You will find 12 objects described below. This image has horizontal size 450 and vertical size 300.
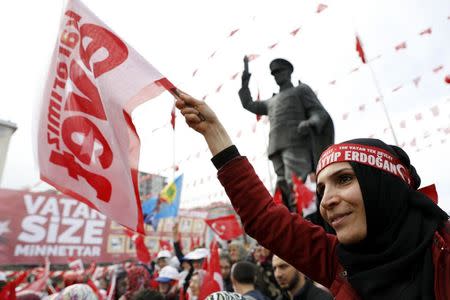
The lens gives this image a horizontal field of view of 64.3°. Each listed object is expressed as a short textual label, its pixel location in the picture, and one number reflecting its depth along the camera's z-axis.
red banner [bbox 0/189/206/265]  10.94
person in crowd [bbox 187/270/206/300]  4.18
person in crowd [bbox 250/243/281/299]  3.78
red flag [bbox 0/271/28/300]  2.50
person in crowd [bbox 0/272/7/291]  3.94
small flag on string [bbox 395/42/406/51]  8.04
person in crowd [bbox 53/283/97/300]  2.53
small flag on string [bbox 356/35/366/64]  8.52
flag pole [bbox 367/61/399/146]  8.68
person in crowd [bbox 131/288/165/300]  2.90
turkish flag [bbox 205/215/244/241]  6.63
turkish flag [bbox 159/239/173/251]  9.51
